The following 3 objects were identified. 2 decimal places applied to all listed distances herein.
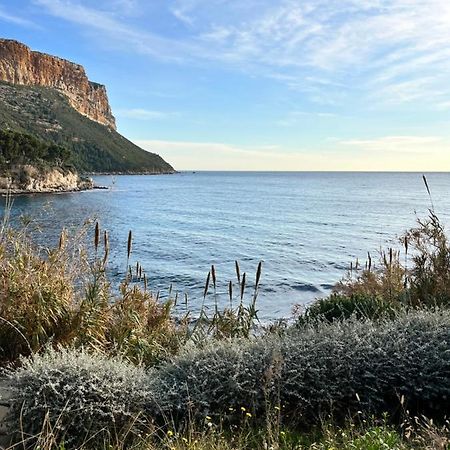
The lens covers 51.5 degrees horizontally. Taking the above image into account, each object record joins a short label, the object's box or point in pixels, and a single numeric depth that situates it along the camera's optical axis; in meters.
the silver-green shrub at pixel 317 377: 3.46
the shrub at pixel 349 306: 5.54
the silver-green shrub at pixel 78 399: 3.11
